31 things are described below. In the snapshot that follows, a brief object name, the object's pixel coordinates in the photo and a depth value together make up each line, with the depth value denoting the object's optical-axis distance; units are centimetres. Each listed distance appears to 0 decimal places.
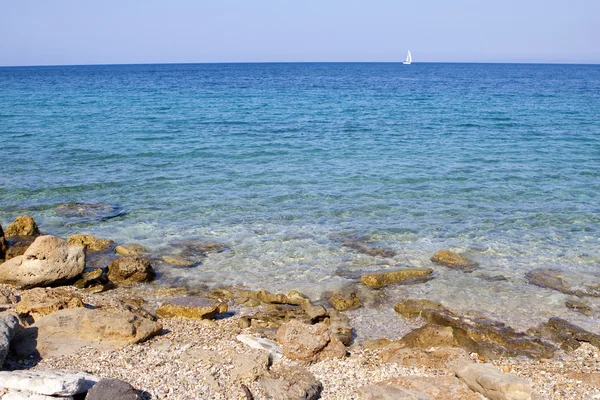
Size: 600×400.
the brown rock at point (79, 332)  802
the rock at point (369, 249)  1293
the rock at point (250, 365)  737
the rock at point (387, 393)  704
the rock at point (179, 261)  1233
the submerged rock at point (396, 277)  1132
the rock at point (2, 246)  1259
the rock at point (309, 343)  812
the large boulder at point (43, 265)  1102
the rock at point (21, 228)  1369
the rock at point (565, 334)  898
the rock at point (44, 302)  923
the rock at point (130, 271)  1146
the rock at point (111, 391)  627
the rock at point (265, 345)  820
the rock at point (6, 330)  710
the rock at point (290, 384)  700
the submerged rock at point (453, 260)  1223
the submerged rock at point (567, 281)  1107
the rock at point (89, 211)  1556
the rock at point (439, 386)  722
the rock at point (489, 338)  868
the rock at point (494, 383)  685
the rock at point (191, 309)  973
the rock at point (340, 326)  903
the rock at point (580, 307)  1023
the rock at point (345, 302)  1038
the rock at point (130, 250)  1284
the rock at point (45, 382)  613
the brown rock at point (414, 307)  1009
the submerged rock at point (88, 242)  1308
